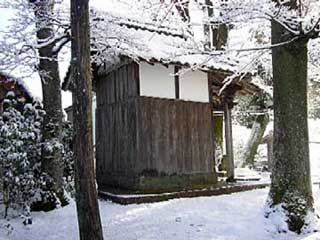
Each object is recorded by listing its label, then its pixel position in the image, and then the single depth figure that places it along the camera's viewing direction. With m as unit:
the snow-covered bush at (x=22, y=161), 7.86
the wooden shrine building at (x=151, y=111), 9.91
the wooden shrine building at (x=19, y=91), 11.68
